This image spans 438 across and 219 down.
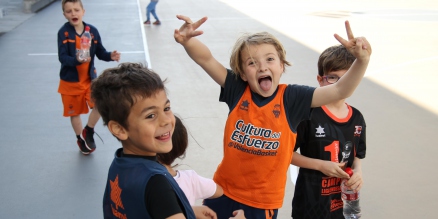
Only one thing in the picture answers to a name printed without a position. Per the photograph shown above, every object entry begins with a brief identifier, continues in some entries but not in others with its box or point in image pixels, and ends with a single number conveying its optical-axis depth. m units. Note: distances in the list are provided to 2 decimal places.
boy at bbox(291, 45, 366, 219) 3.12
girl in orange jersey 2.81
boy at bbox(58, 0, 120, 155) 5.59
